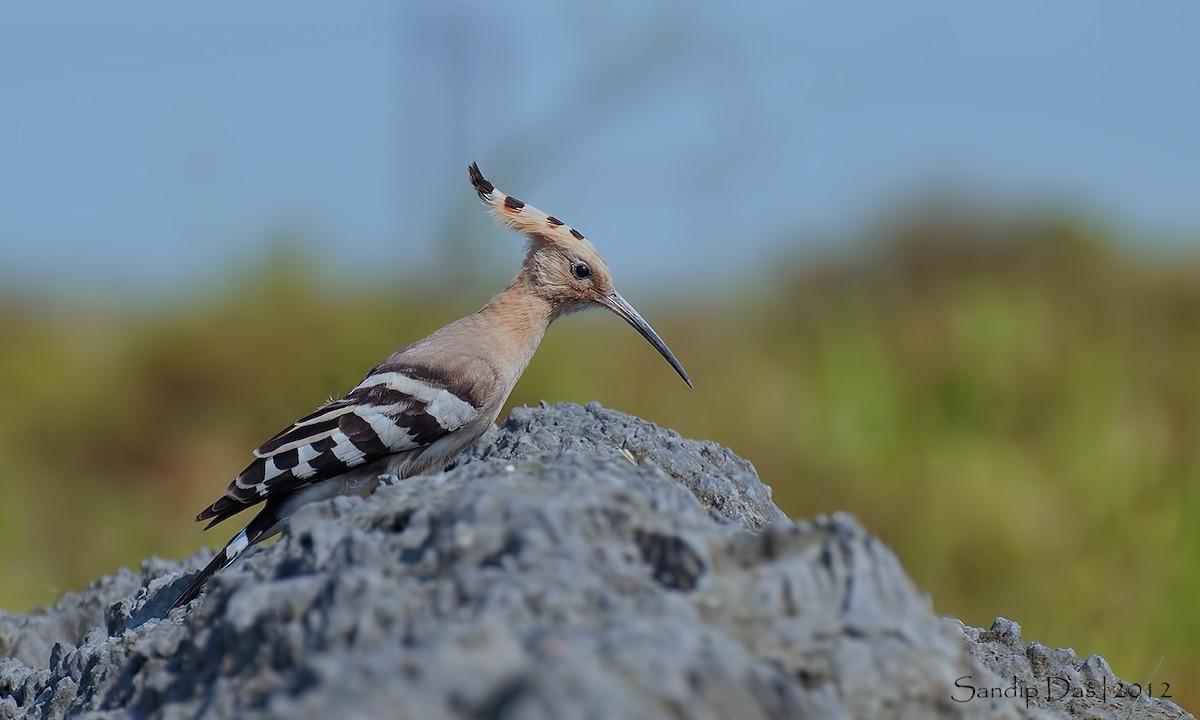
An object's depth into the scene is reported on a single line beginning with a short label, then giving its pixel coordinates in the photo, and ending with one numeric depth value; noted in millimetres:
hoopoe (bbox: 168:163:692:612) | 7239
